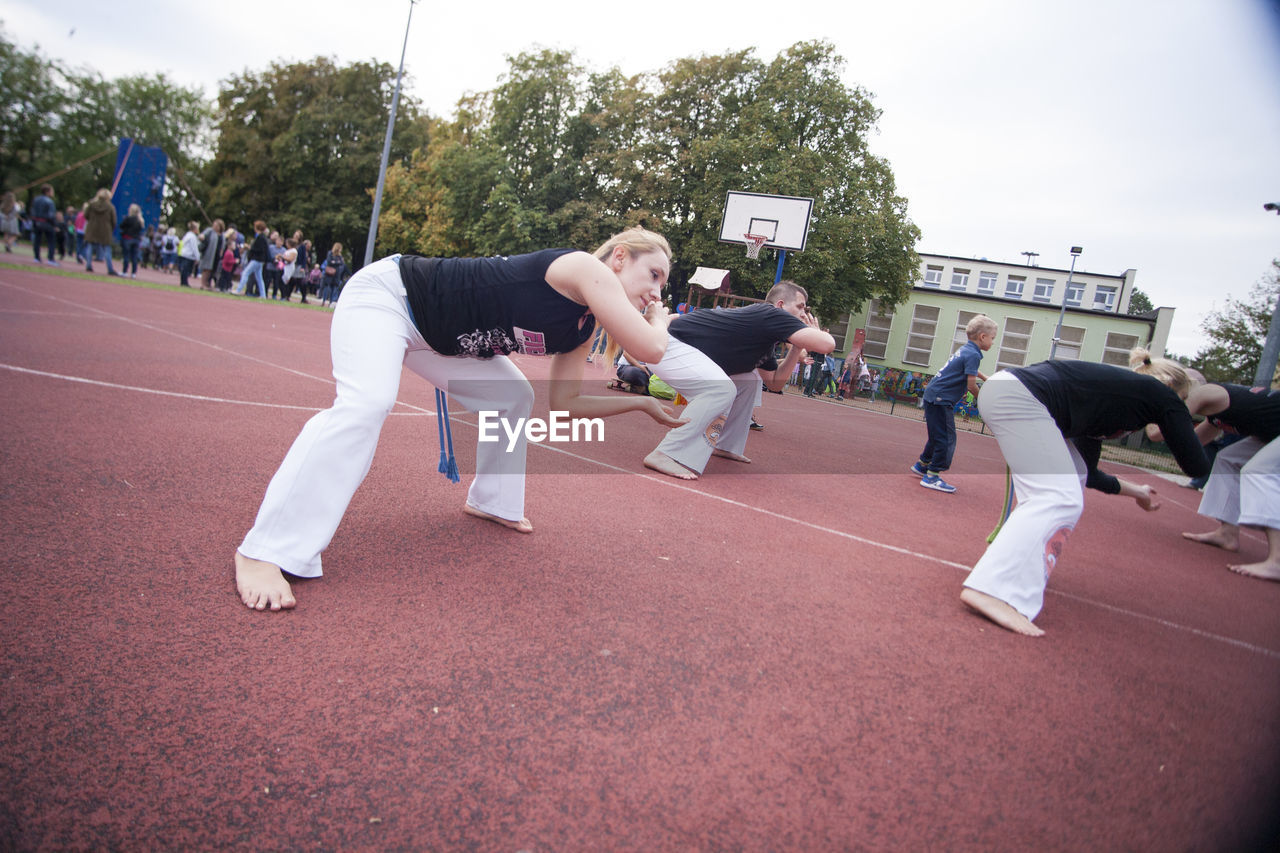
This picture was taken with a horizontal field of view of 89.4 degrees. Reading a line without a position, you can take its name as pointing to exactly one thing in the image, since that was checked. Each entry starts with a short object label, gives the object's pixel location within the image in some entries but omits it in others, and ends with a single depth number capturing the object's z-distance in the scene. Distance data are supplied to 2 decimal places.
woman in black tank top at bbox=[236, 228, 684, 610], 2.47
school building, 37.06
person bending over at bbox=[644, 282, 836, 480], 5.83
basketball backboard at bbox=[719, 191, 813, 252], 19.98
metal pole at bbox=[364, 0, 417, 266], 22.72
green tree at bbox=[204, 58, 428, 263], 39.88
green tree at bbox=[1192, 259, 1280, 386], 28.38
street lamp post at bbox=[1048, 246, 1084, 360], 36.17
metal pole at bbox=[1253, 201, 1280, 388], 11.38
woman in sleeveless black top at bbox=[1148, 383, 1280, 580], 5.51
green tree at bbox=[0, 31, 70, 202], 28.11
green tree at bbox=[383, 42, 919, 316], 29.42
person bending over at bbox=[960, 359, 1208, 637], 3.32
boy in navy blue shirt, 7.05
